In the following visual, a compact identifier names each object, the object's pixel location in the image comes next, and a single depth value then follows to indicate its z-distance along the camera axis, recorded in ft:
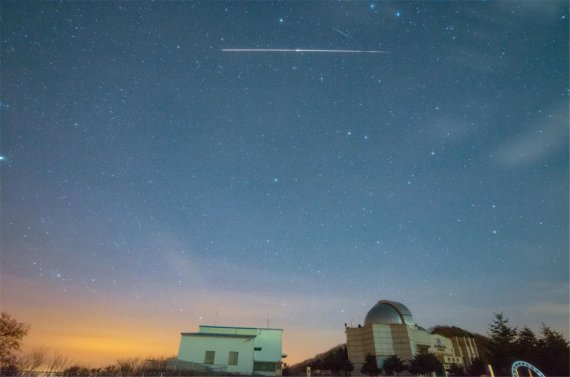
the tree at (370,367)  160.41
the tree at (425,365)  142.68
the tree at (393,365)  149.25
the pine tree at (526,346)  136.98
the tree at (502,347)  143.54
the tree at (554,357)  130.93
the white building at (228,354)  139.44
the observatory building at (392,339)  178.29
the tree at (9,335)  108.78
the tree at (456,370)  160.54
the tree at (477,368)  148.46
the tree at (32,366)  63.25
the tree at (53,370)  62.98
